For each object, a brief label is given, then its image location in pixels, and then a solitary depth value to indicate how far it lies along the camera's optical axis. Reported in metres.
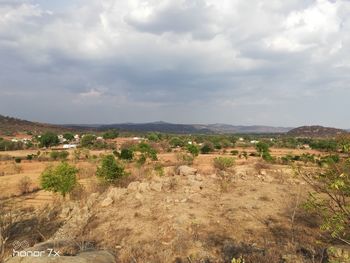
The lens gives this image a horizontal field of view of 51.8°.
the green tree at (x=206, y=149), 71.67
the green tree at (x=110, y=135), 109.50
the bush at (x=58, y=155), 59.78
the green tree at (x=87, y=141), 88.68
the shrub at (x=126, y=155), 49.58
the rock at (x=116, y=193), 17.20
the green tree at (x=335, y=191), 4.62
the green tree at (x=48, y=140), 84.88
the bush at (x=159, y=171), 24.53
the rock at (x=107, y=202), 16.48
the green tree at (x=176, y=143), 88.42
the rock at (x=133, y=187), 18.49
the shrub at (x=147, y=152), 50.73
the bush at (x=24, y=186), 31.44
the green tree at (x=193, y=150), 55.56
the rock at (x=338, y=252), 8.07
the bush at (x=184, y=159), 44.01
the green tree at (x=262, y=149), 53.06
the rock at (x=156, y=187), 18.41
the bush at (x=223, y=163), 31.30
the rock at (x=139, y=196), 16.80
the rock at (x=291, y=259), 9.38
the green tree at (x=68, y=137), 104.09
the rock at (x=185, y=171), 23.42
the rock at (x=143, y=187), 18.24
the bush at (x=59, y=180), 23.45
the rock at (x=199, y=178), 20.41
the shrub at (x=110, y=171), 24.78
